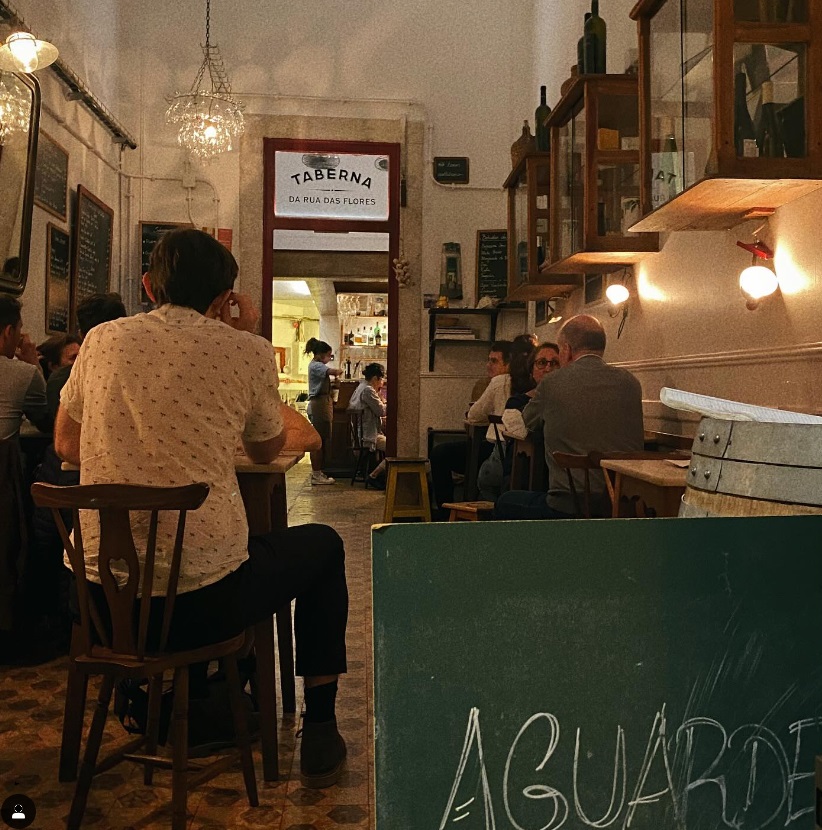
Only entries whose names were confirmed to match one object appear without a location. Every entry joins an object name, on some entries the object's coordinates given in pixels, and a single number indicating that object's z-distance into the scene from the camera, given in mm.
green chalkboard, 652
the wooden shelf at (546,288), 5859
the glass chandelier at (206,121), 6770
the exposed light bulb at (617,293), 5023
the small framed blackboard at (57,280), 5895
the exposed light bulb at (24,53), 3996
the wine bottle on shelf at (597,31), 4906
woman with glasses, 5371
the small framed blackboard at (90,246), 6523
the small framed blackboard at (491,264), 8445
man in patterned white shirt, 1972
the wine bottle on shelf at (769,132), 2641
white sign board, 8445
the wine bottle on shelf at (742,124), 2646
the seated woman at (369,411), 9203
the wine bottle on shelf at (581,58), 4748
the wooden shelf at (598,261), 4496
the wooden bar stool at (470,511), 4949
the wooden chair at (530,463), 4559
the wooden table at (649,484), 2564
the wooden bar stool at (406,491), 6020
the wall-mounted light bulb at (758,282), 3217
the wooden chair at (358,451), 9250
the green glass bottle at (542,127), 5697
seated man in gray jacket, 3677
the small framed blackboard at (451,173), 8477
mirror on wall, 4496
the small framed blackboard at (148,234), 8117
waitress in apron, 9750
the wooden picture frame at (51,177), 5625
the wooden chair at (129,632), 1835
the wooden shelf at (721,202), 2805
